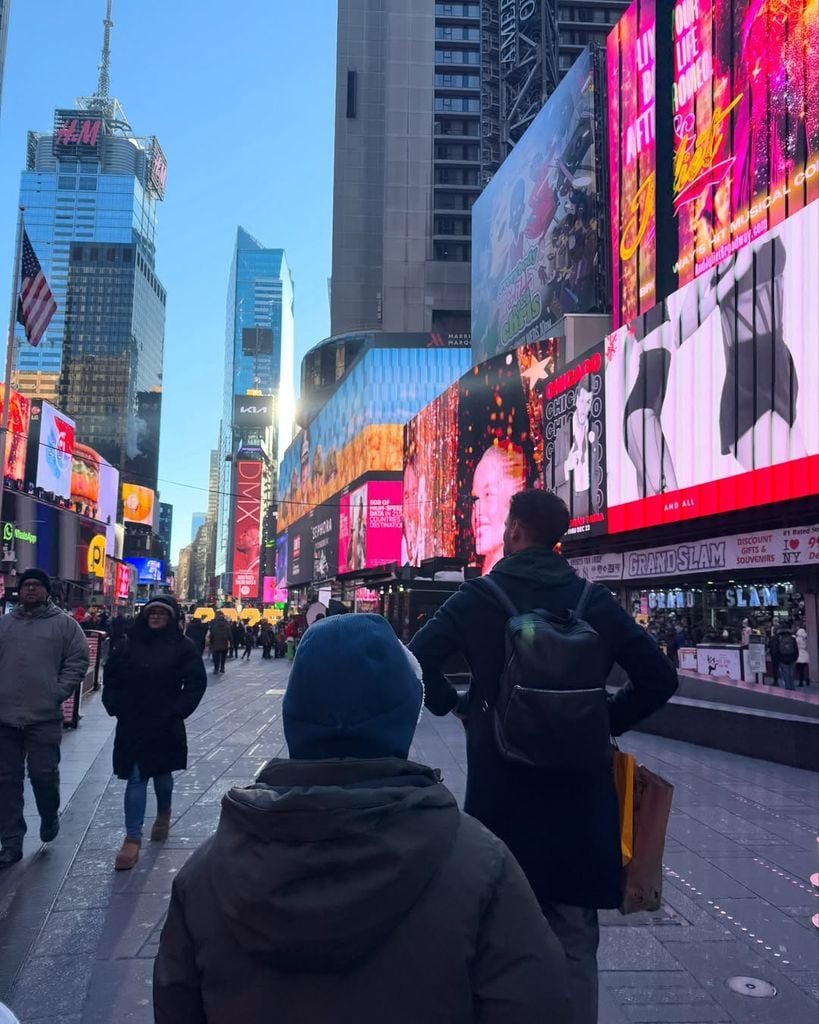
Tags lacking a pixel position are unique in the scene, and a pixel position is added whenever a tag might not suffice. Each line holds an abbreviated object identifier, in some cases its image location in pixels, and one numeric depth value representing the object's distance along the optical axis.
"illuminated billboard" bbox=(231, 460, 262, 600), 162.88
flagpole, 21.03
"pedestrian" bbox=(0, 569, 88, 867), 5.52
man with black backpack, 2.34
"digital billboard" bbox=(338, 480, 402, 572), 63.09
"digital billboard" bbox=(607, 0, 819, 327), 20.94
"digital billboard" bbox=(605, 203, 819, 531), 18.88
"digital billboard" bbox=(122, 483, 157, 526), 93.31
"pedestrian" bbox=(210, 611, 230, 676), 24.91
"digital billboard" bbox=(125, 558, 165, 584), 102.19
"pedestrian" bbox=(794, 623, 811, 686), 19.47
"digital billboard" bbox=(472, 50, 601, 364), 35.25
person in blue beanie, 1.27
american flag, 20.39
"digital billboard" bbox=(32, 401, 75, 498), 55.72
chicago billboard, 28.11
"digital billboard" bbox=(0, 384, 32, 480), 49.81
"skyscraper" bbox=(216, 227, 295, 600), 162.62
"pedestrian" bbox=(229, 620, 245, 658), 36.53
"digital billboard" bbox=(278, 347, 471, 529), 66.69
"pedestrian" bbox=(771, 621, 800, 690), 18.36
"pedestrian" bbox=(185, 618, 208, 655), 20.75
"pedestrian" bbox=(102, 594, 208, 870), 5.71
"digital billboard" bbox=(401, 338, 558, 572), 34.78
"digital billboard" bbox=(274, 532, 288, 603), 104.12
